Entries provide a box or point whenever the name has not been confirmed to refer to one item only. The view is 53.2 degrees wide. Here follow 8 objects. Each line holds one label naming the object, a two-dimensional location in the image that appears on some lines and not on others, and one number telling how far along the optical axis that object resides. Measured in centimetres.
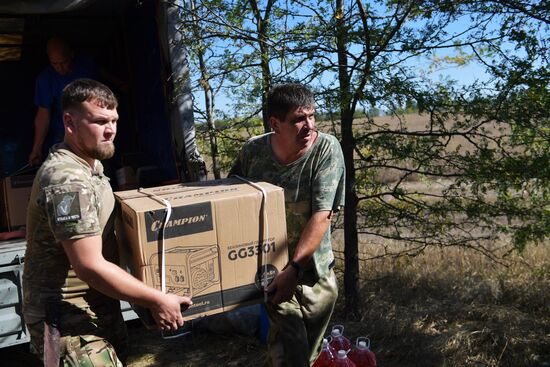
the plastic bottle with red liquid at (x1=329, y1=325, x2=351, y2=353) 317
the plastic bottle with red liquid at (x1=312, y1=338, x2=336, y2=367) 300
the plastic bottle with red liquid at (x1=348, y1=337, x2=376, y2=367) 302
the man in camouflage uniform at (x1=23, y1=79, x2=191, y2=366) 200
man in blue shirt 460
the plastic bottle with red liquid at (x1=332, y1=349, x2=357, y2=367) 279
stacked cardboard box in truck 452
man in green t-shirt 257
